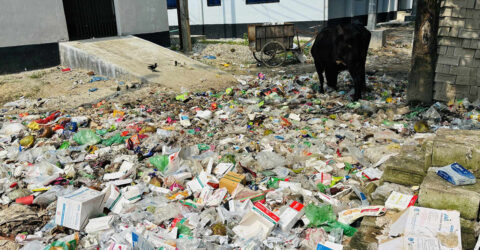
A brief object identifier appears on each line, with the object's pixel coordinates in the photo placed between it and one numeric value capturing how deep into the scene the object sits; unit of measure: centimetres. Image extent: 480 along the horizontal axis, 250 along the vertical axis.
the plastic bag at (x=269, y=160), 385
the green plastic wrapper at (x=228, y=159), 395
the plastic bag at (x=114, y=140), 470
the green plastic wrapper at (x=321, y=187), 331
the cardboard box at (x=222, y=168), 368
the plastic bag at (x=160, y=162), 395
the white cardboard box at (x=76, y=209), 287
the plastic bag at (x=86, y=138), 472
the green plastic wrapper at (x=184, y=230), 282
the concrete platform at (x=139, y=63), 765
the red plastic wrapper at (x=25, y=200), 334
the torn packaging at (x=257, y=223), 272
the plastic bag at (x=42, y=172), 371
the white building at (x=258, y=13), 1423
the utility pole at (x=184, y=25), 1135
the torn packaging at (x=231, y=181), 330
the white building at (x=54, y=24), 810
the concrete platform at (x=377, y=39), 1191
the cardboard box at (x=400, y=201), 261
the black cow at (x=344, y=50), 598
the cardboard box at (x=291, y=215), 275
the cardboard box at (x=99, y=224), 288
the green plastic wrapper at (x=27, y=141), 468
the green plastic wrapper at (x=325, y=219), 270
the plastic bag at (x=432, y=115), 511
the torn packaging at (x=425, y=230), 210
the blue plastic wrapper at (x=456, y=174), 256
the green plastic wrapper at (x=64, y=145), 462
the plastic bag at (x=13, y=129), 507
